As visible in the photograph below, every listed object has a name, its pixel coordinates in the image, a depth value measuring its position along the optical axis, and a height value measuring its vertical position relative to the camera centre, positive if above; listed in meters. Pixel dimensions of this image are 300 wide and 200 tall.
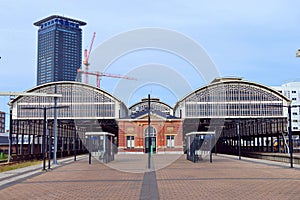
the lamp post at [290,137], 24.95 -0.68
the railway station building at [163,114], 56.94 +2.45
